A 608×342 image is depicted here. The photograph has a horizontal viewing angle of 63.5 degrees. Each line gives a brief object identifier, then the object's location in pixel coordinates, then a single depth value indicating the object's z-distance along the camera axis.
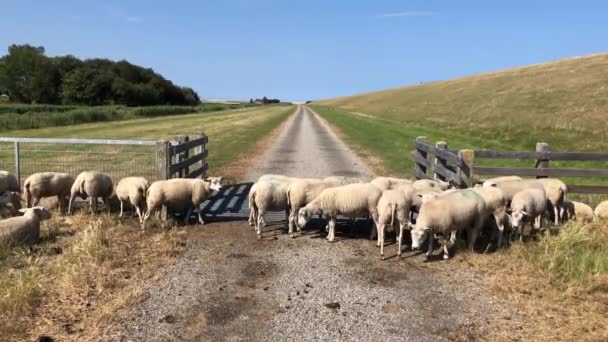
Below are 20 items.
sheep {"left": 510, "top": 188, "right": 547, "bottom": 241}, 8.35
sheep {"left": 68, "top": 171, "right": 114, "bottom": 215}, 10.30
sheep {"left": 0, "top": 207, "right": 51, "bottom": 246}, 7.98
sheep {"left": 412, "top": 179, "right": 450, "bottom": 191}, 10.08
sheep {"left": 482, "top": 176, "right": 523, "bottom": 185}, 10.06
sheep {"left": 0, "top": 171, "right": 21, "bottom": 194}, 10.84
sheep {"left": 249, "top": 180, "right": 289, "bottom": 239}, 9.41
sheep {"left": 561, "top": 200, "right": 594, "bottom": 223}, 10.26
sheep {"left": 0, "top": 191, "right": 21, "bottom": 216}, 10.08
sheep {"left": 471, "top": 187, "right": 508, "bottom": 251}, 8.36
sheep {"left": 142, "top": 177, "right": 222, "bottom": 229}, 9.61
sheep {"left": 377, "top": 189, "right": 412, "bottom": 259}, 8.40
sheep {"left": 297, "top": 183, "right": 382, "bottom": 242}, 8.88
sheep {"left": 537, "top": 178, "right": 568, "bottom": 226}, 9.96
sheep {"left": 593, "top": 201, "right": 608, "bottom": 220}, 10.20
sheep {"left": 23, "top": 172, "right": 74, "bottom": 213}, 10.35
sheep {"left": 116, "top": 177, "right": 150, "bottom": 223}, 9.84
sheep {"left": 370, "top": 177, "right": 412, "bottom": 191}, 9.74
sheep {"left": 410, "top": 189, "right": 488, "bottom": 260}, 7.94
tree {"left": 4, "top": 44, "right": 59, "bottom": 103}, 113.88
